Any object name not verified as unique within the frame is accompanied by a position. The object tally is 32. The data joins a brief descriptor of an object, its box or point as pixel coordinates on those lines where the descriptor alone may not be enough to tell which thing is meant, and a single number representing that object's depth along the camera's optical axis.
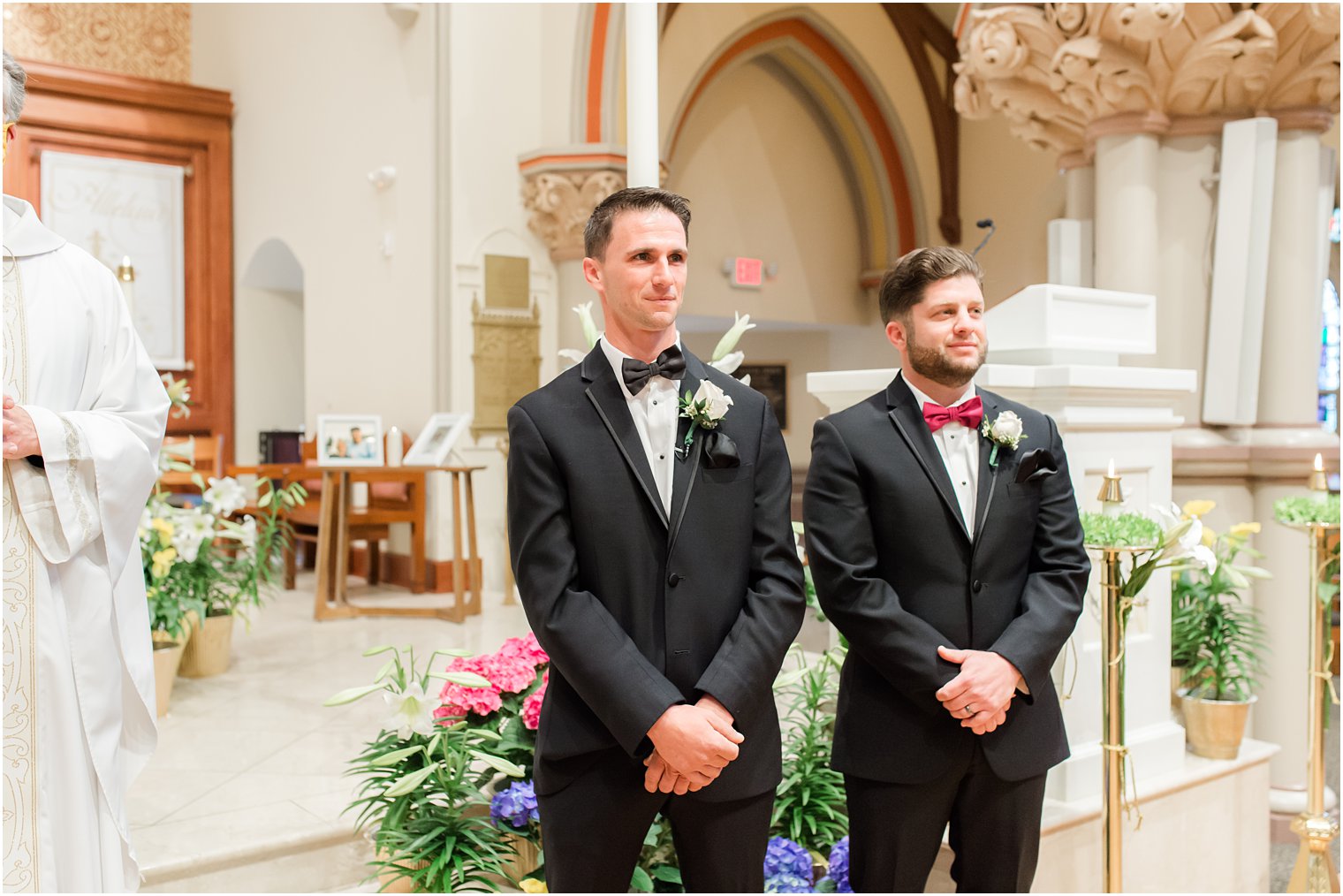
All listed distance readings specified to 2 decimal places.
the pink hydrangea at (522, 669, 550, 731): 2.50
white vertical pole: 2.26
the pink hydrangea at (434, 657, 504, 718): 2.55
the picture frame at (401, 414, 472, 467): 6.16
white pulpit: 2.84
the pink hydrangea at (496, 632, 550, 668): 2.66
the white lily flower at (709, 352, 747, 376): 2.77
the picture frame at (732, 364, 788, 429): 10.73
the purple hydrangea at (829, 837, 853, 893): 2.54
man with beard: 1.93
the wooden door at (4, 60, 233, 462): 8.42
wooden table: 6.01
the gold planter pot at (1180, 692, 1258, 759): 3.33
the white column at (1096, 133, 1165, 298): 4.45
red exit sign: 9.52
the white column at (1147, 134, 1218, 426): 4.52
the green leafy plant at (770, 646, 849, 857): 2.72
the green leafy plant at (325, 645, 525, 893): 2.37
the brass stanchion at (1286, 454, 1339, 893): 2.99
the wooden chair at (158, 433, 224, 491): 4.80
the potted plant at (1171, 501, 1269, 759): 3.35
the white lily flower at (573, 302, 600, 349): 2.70
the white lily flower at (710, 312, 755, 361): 2.82
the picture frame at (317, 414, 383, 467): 6.27
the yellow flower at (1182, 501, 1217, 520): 2.65
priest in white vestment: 1.87
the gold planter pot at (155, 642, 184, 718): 4.03
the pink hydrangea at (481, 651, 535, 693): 2.58
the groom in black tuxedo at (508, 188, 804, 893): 1.69
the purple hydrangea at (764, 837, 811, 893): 2.50
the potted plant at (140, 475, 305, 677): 4.11
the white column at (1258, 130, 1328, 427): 4.45
